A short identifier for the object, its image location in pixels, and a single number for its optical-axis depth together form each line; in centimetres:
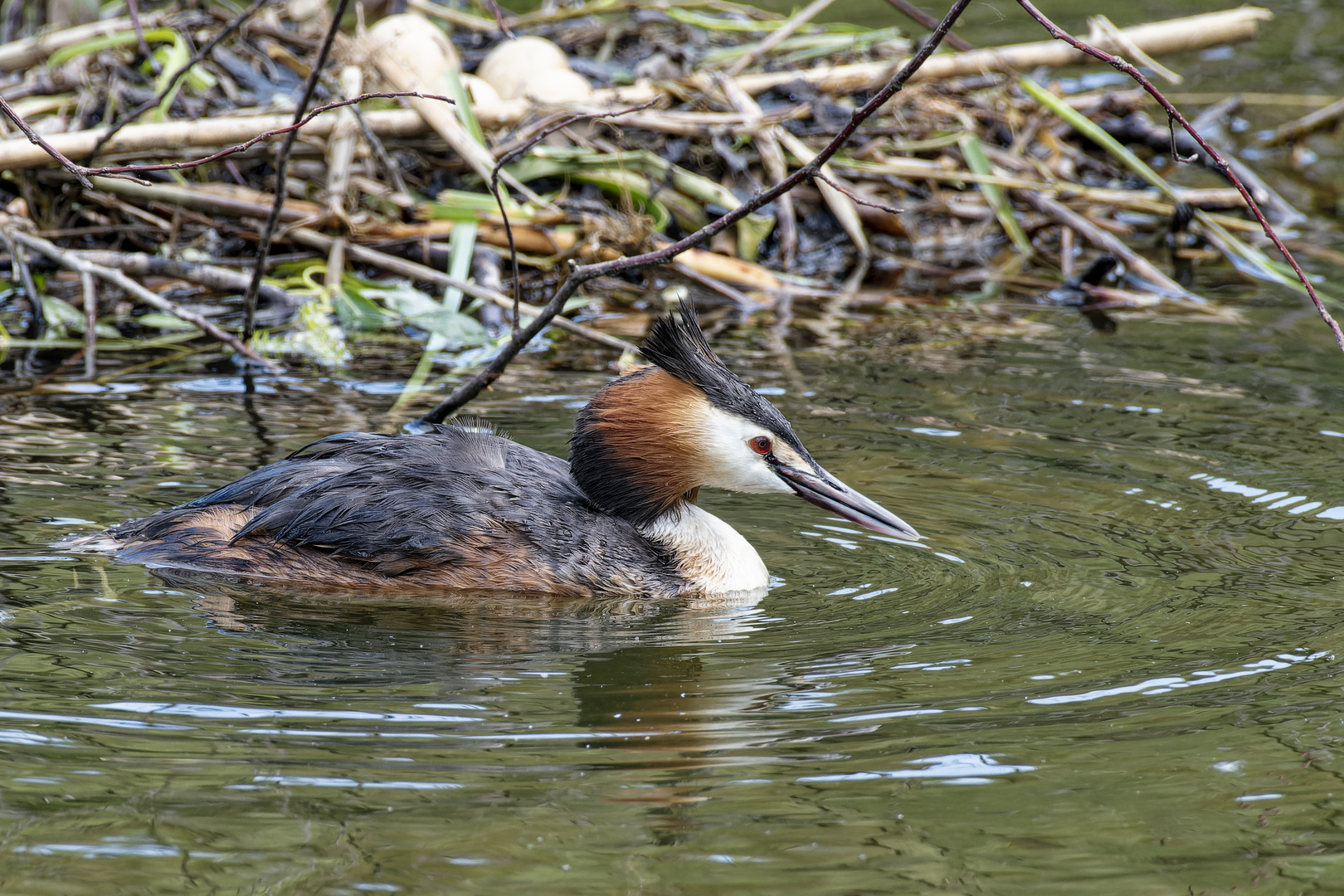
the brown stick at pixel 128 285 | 1260
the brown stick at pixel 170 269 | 1488
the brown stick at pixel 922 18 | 1513
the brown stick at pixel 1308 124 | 2148
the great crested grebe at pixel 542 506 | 971
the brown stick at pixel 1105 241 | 1736
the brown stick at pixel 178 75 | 1270
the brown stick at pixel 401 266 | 1323
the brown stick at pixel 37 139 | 693
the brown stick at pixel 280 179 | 1141
